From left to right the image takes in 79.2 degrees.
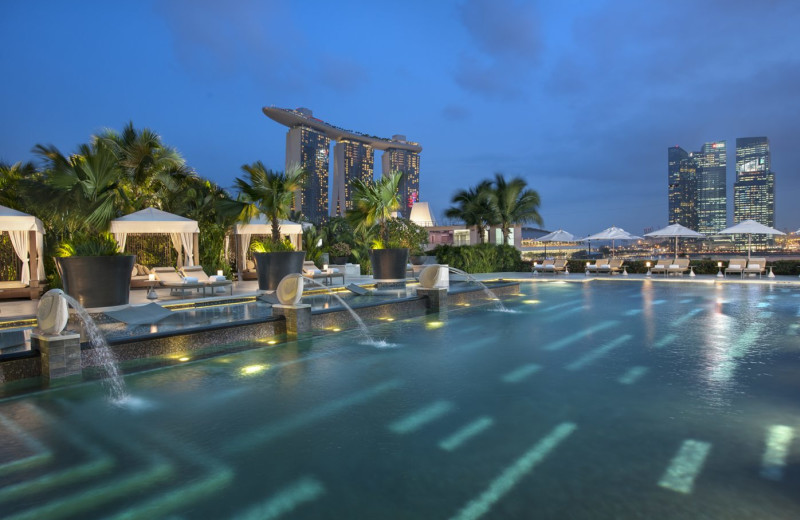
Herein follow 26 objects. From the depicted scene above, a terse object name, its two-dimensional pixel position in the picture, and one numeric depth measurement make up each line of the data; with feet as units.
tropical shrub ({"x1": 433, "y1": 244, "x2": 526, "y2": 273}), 68.08
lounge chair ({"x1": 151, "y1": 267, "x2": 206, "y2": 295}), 35.29
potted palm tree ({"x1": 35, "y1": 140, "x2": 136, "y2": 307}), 25.31
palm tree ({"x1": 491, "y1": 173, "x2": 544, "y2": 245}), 72.95
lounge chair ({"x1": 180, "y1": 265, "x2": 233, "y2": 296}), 36.92
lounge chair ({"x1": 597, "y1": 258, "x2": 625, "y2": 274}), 68.49
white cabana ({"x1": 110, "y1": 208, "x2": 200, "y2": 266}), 42.55
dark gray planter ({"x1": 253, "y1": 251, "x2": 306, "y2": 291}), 36.35
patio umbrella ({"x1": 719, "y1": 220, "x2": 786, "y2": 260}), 63.62
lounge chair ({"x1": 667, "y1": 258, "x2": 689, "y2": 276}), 63.31
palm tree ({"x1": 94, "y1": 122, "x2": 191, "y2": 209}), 50.88
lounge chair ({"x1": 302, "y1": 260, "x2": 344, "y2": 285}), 43.83
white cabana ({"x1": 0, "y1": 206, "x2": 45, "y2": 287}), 35.60
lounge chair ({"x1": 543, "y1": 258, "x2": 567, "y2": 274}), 69.77
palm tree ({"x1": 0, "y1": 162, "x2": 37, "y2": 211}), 43.01
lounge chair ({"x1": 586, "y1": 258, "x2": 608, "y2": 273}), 69.00
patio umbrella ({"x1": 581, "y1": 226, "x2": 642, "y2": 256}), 74.54
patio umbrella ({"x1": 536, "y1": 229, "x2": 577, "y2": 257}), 82.69
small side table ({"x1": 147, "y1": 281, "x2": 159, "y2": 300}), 33.09
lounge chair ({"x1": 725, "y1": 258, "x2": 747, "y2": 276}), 60.59
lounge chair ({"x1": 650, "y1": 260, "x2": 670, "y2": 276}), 65.05
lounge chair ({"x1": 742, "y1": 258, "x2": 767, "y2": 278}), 59.21
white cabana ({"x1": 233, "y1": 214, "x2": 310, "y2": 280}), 56.34
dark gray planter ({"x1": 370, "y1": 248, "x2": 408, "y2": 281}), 42.83
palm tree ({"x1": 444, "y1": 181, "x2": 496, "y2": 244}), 73.26
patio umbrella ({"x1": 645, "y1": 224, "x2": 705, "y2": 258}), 69.72
